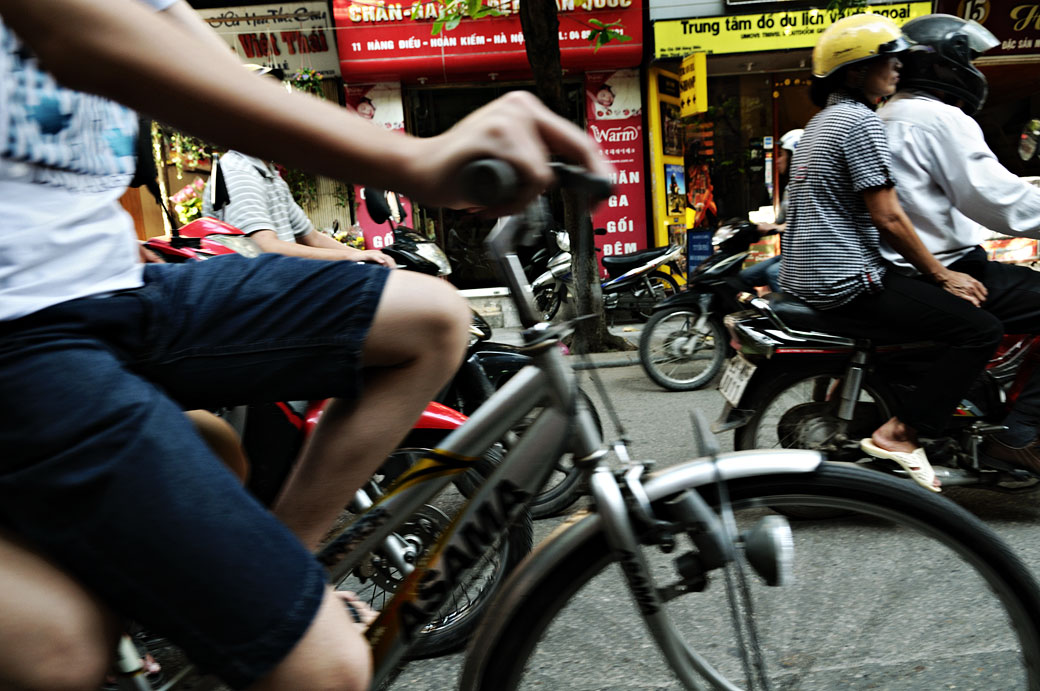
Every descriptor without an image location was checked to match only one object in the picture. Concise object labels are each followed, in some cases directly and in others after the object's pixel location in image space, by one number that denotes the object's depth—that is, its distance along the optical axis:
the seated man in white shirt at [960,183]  2.95
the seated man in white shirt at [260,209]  2.98
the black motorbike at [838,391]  3.11
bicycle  1.23
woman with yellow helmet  2.92
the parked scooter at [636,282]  7.81
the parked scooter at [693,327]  6.14
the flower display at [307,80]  10.45
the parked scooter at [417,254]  3.76
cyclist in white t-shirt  0.81
